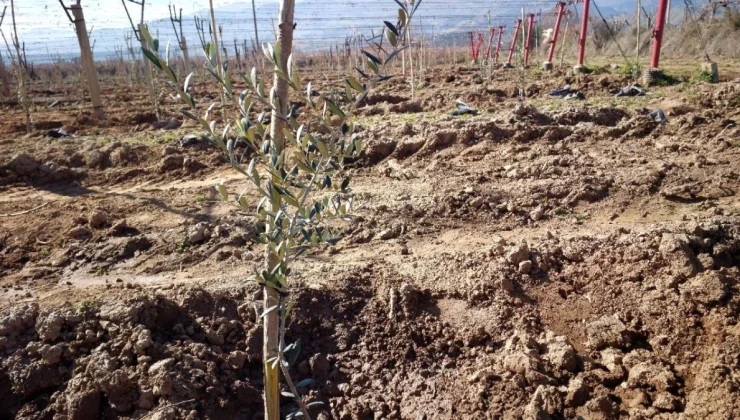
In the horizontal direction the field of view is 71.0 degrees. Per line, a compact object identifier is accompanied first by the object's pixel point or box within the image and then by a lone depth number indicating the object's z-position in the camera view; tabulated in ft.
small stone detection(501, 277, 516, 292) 10.77
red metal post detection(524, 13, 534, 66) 42.59
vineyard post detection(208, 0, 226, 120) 19.97
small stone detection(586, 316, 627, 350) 9.43
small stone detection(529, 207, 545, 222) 14.12
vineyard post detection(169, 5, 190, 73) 35.02
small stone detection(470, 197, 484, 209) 15.11
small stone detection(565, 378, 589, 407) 8.39
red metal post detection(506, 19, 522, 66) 52.95
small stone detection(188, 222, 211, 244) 14.80
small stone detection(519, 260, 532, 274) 11.12
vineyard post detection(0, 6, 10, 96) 54.39
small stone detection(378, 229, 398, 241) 14.03
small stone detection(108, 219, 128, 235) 16.06
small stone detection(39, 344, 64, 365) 9.70
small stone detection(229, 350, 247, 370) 9.99
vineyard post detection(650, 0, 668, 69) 30.91
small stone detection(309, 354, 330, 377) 9.99
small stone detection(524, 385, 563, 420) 8.16
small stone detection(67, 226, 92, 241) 16.01
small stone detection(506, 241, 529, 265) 11.28
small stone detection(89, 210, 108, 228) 16.52
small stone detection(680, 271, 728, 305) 9.45
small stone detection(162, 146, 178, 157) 24.11
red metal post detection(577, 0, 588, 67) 37.87
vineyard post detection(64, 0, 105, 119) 31.60
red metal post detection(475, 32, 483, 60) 57.44
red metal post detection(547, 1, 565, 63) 42.73
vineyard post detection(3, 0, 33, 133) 31.74
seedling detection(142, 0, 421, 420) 4.68
